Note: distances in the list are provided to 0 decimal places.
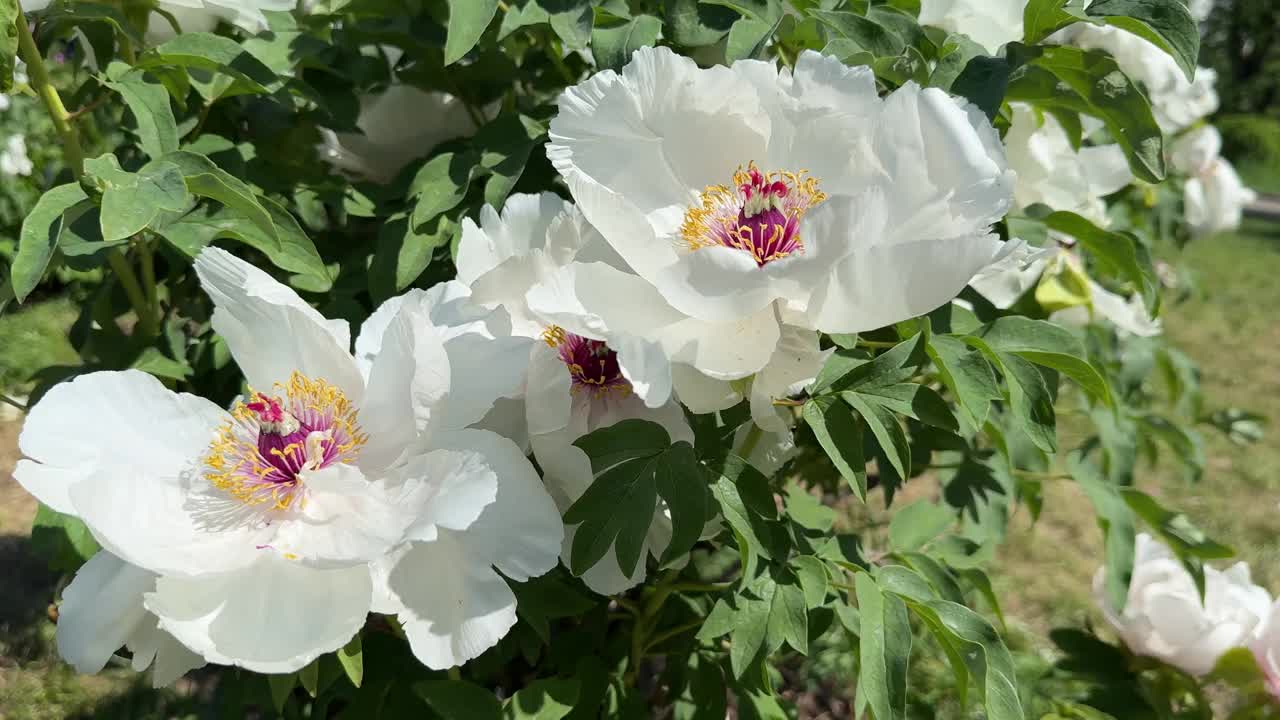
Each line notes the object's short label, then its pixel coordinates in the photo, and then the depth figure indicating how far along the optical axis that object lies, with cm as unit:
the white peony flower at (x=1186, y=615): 60
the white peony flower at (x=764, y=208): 33
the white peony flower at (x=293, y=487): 32
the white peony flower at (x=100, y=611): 33
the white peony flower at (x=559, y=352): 36
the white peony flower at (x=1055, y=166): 50
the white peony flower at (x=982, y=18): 46
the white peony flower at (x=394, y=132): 55
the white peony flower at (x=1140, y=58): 62
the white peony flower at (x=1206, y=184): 103
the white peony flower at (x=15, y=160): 187
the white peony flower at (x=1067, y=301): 52
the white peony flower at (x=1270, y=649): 57
